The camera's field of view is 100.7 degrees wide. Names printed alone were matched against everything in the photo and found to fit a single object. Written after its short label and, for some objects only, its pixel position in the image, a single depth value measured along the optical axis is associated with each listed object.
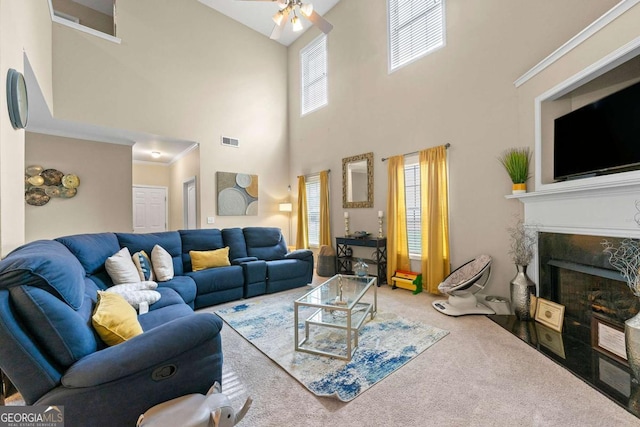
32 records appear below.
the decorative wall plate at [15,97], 1.78
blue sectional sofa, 1.04
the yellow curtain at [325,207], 5.68
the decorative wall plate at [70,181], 4.46
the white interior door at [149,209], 6.64
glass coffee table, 2.25
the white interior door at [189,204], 5.77
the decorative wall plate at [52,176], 4.33
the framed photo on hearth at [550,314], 2.53
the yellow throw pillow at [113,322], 1.45
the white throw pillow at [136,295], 2.21
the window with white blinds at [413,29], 4.05
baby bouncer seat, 3.12
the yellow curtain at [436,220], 3.84
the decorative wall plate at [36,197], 4.23
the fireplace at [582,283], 2.27
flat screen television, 2.10
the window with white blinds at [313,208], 6.09
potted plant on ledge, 3.00
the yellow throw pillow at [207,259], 3.68
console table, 4.54
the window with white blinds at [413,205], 4.29
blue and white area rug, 1.91
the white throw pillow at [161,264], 3.15
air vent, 5.60
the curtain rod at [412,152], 3.81
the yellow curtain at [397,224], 4.38
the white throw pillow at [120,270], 2.61
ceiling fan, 3.20
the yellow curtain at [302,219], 6.21
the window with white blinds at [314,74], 5.90
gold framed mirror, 4.93
